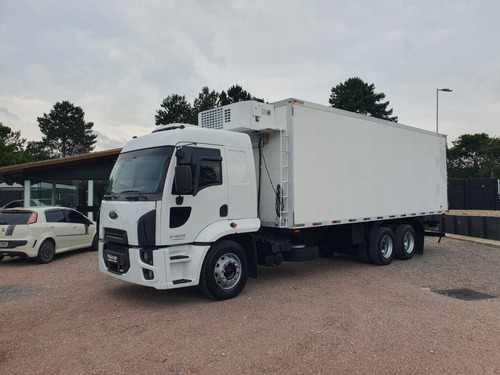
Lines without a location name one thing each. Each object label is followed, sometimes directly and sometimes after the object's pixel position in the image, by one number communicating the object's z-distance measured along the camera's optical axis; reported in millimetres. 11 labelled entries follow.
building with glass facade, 14836
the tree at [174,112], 44250
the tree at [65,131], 49938
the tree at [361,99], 52219
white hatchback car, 9477
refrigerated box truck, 5812
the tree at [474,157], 52209
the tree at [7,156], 33969
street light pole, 25208
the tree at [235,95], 44862
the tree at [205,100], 46800
